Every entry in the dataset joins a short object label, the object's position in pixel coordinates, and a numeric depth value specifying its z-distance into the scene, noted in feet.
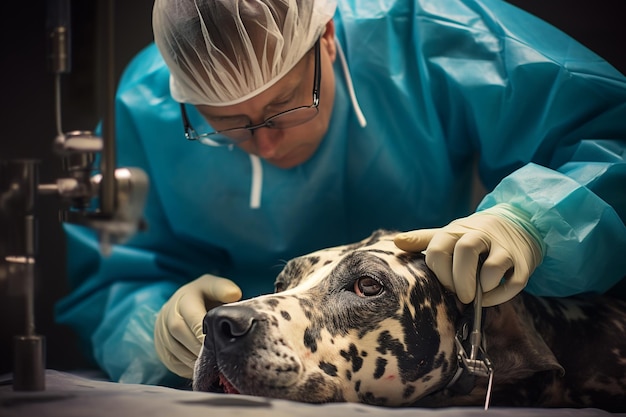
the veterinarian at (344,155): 6.83
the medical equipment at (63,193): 4.47
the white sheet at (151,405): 4.53
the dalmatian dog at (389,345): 5.75
